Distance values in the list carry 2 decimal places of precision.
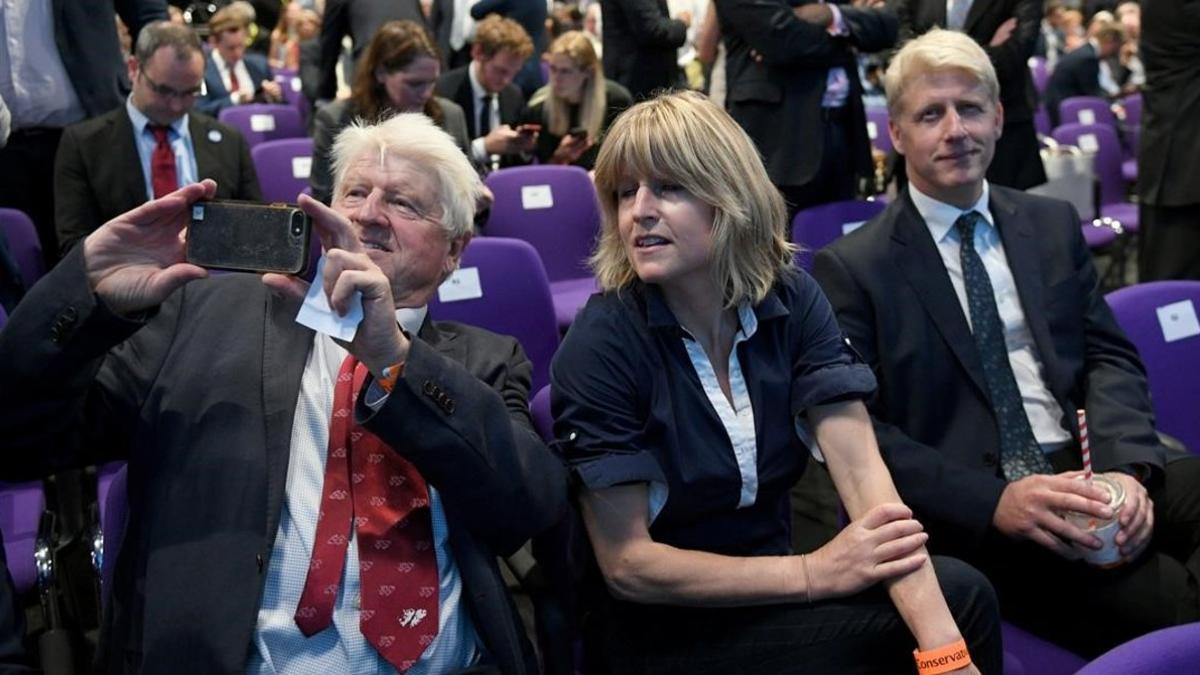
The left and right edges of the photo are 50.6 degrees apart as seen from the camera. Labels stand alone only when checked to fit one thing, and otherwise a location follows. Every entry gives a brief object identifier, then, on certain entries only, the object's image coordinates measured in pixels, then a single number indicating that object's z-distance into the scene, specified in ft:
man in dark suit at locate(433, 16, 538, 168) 16.51
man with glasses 12.22
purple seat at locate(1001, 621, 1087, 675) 6.73
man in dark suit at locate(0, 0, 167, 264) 12.29
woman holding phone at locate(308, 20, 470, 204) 13.21
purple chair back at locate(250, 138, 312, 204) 15.79
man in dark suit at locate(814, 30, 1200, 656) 6.86
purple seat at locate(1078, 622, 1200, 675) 3.89
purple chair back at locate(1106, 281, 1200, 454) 8.48
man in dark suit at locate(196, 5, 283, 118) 25.52
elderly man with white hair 5.23
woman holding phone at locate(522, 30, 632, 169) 16.65
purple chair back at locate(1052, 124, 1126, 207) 19.74
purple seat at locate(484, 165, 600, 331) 13.67
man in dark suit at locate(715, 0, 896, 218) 13.09
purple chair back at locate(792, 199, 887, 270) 11.80
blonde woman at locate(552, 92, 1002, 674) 5.85
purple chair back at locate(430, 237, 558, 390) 10.00
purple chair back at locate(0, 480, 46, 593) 7.13
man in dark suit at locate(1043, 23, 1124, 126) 29.66
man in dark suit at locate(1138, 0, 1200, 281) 12.95
